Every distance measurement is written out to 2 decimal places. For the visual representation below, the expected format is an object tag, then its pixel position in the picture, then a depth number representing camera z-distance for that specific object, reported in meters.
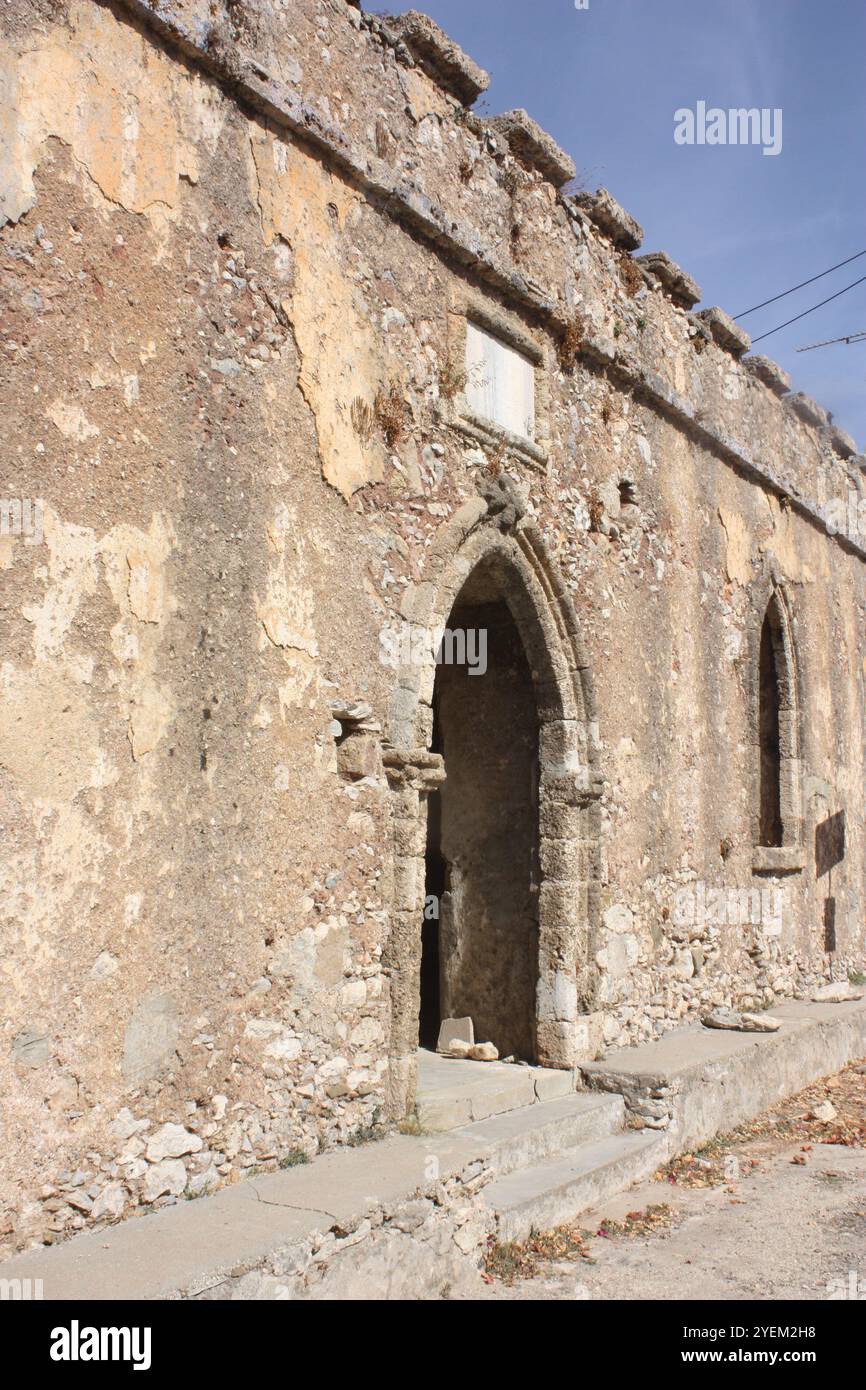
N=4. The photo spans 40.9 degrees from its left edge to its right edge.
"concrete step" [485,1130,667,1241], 4.78
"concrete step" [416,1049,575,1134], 5.38
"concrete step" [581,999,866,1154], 6.21
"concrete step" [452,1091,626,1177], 5.18
